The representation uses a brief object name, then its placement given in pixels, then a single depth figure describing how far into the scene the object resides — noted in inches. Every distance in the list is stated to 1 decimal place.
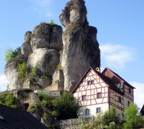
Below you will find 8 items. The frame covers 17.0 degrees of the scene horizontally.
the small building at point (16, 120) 1273.4
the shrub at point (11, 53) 3797.2
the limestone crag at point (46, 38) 3523.6
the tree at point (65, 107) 2731.3
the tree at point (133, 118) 2422.2
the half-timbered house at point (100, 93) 2797.7
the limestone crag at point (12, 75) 3511.3
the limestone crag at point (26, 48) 3651.6
